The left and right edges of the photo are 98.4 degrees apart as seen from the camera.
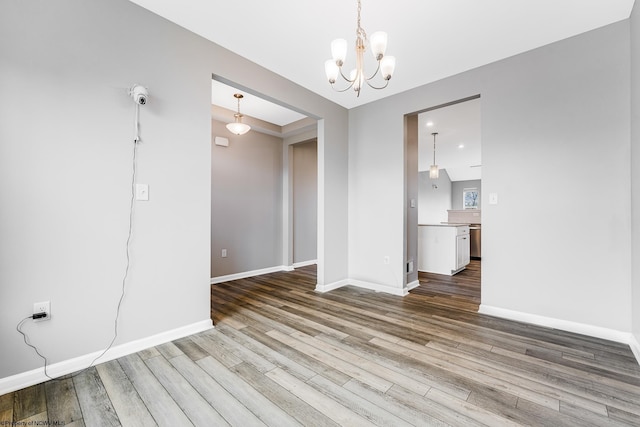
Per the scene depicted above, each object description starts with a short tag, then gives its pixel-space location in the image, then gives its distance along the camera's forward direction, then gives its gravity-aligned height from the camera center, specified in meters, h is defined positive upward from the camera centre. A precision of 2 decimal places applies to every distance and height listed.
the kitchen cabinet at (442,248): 4.61 -0.56
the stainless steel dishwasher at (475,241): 6.26 -0.58
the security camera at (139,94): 2.00 +0.88
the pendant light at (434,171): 6.62 +1.07
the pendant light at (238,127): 3.67 +1.18
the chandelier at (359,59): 1.73 +1.05
